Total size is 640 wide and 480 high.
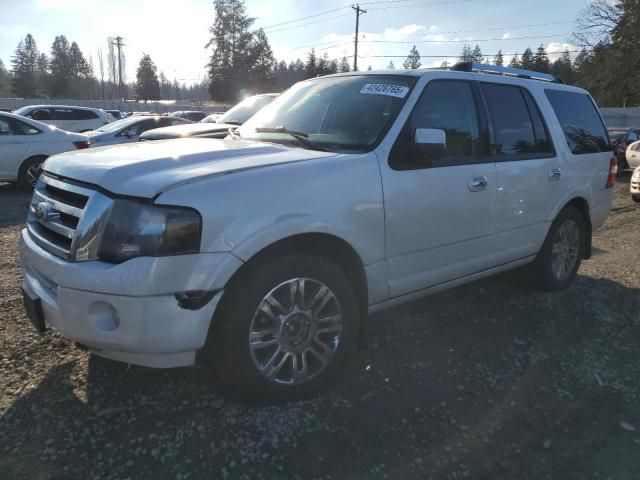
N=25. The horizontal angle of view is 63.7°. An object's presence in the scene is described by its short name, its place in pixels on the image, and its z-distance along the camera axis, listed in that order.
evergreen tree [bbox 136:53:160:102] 96.69
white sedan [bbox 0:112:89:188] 10.02
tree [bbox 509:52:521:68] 91.50
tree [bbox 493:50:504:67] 94.62
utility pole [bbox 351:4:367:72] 47.06
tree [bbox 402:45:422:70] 82.33
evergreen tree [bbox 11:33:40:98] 85.31
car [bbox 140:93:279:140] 7.61
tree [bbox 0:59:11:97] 97.62
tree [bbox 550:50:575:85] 73.50
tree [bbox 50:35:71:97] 84.62
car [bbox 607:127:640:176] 17.55
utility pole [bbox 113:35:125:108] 81.54
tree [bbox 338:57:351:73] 62.73
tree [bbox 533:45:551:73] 72.25
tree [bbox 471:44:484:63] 107.57
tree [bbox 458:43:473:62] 93.75
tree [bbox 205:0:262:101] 75.88
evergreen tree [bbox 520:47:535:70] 77.00
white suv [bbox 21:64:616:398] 2.44
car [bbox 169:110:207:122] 26.69
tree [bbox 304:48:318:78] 71.81
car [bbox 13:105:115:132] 17.33
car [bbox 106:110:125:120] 33.78
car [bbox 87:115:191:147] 12.92
